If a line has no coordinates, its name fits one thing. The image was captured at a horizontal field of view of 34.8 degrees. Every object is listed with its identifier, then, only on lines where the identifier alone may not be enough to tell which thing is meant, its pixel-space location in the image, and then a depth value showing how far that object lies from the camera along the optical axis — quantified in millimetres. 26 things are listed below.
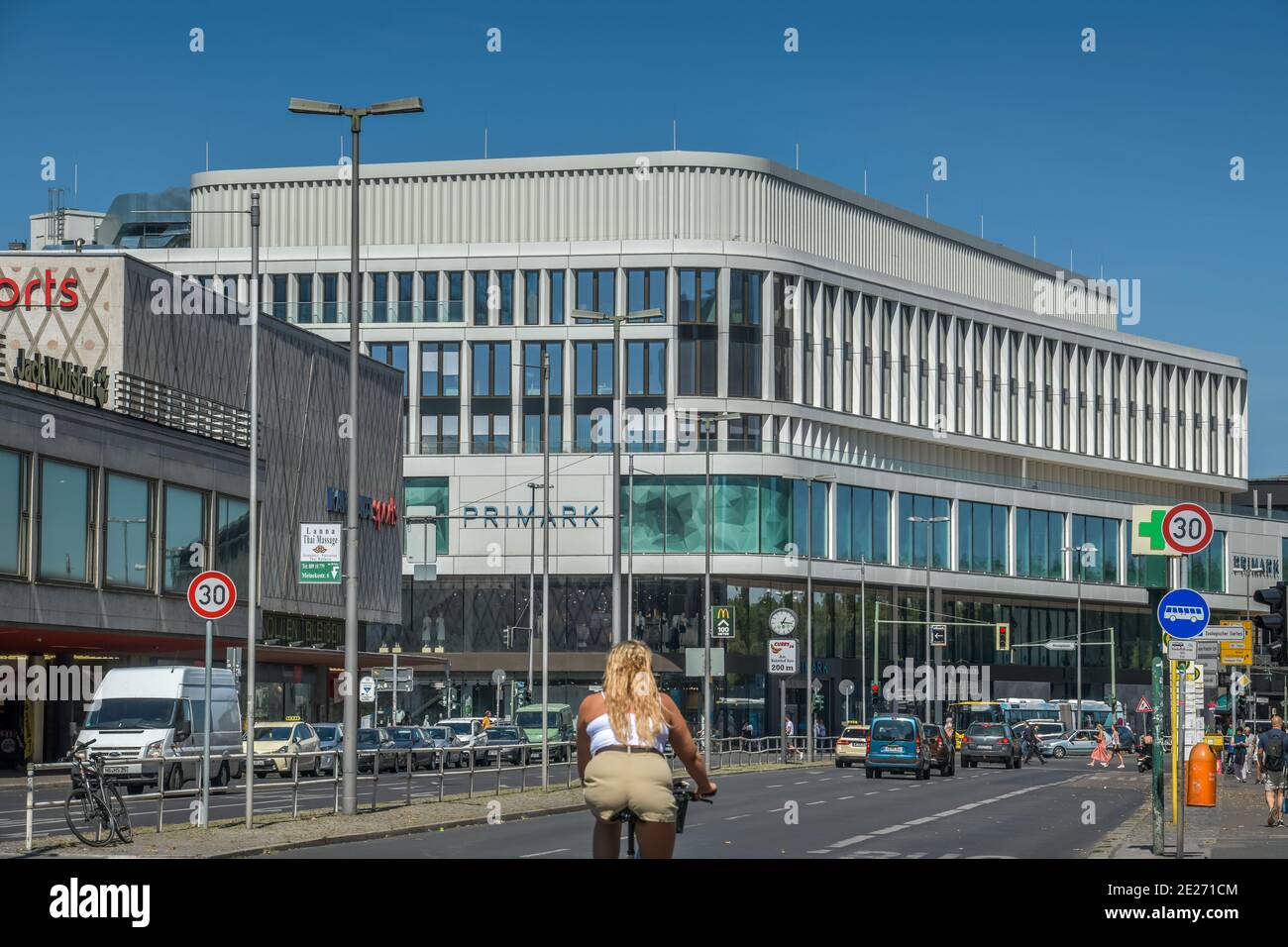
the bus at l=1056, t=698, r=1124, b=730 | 110438
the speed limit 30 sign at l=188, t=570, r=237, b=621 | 26000
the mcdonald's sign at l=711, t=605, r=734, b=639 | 56812
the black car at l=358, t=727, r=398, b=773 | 39844
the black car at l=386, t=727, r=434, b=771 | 59438
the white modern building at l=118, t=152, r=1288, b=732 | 93375
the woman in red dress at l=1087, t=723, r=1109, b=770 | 81188
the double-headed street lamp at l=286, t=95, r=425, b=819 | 30281
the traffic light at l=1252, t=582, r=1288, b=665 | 26078
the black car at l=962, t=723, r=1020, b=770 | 73625
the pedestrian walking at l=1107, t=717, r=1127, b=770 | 83500
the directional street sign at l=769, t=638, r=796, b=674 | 56312
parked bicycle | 23281
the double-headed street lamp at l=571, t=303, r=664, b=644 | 46125
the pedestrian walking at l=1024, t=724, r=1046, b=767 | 84862
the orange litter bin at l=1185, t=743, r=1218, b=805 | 37281
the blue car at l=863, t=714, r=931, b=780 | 55594
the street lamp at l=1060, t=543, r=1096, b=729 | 114312
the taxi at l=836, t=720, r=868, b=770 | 68000
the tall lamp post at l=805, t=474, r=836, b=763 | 73438
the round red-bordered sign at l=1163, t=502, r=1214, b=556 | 22969
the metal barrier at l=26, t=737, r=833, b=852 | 27047
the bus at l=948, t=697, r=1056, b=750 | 100662
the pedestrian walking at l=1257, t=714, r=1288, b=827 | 31719
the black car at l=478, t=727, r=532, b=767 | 41469
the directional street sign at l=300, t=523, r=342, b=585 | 31969
